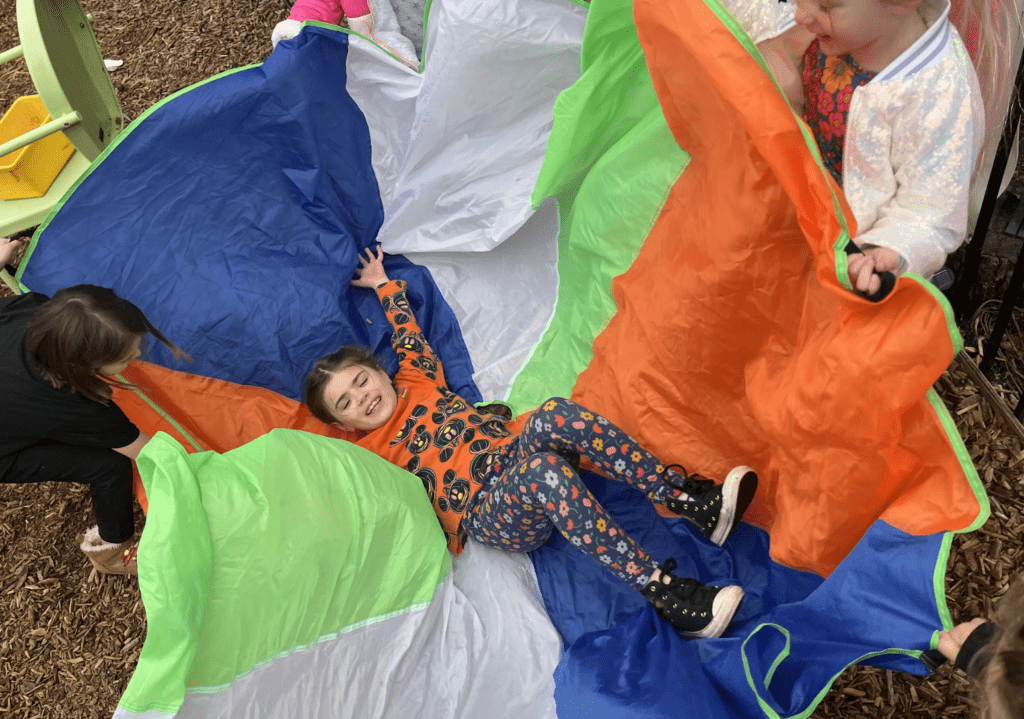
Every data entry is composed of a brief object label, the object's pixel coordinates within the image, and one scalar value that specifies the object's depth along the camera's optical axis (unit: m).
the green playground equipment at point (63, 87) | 1.69
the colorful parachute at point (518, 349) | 1.19
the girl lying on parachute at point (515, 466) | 1.50
